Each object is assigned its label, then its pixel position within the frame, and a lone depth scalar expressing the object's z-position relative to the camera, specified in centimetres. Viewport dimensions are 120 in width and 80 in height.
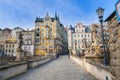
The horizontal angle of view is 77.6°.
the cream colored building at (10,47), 3835
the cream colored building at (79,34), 3759
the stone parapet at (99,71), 372
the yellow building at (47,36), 3810
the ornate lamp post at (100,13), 500
